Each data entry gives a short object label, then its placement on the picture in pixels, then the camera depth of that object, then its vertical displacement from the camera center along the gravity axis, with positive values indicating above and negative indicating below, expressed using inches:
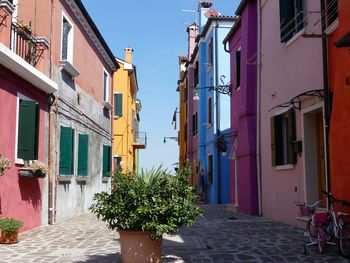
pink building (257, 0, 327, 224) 430.3 +68.6
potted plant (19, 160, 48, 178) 404.5 +7.3
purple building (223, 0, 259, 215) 606.2 +84.0
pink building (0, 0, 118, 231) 386.3 +71.8
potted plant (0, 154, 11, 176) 342.6 +9.8
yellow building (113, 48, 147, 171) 1255.4 +162.3
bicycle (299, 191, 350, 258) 286.7 -32.1
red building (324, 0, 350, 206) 324.5 +41.8
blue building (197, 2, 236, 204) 943.0 +138.7
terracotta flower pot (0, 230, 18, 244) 351.6 -43.7
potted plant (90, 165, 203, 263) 246.4 -17.2
